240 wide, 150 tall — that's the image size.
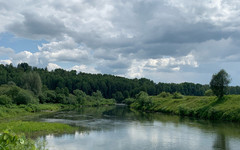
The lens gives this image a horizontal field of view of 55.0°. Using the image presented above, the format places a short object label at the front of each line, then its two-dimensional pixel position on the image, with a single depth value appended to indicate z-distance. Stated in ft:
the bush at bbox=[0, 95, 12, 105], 223.55
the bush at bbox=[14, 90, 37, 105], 258.98
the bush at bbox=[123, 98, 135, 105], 524.32
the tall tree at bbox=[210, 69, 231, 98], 236.84
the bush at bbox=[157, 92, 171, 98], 454.40
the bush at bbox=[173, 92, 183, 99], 366.22
